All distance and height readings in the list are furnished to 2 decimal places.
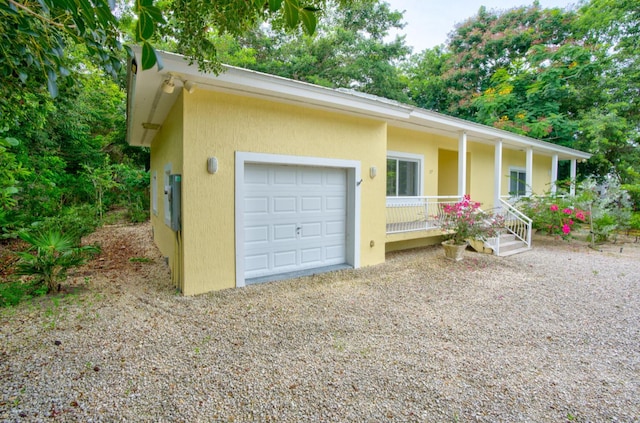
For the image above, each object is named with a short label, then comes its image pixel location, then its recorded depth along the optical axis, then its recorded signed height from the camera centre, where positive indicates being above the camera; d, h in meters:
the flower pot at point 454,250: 7.48 -1.21
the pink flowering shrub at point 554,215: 9.52 -0.43
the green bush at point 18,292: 4.31 -1.36
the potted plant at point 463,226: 7.51 -0.63
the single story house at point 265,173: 4.88 +0.50
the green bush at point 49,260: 4.58 -0.92
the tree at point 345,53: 17.14 +8.32
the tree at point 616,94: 14.09 +5.09
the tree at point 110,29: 1.29 +1.02
